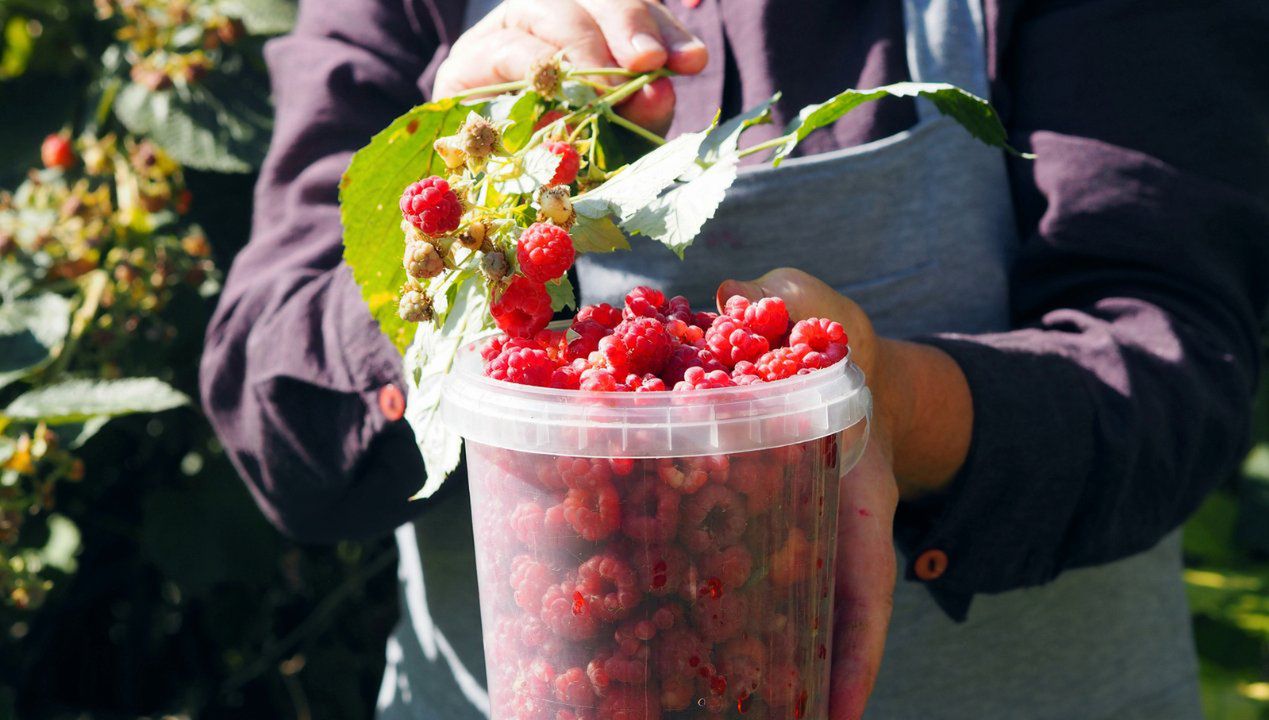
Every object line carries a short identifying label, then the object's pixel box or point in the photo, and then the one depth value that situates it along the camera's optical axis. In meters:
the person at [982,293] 0.83
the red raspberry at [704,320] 0.61
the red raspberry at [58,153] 1.31
